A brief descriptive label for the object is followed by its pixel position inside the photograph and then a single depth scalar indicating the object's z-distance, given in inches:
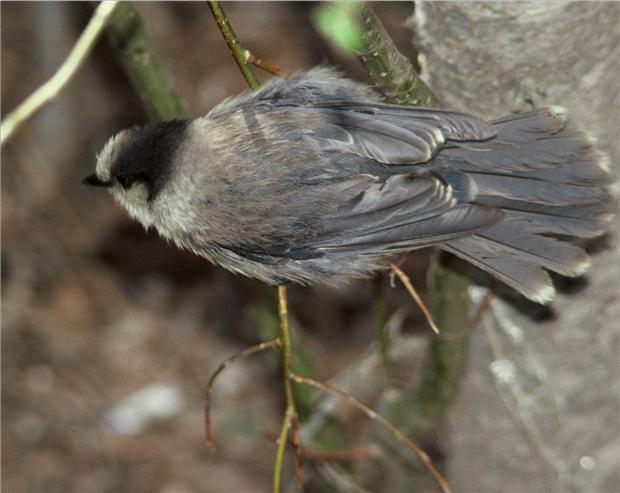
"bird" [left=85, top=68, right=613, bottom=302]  219.1
